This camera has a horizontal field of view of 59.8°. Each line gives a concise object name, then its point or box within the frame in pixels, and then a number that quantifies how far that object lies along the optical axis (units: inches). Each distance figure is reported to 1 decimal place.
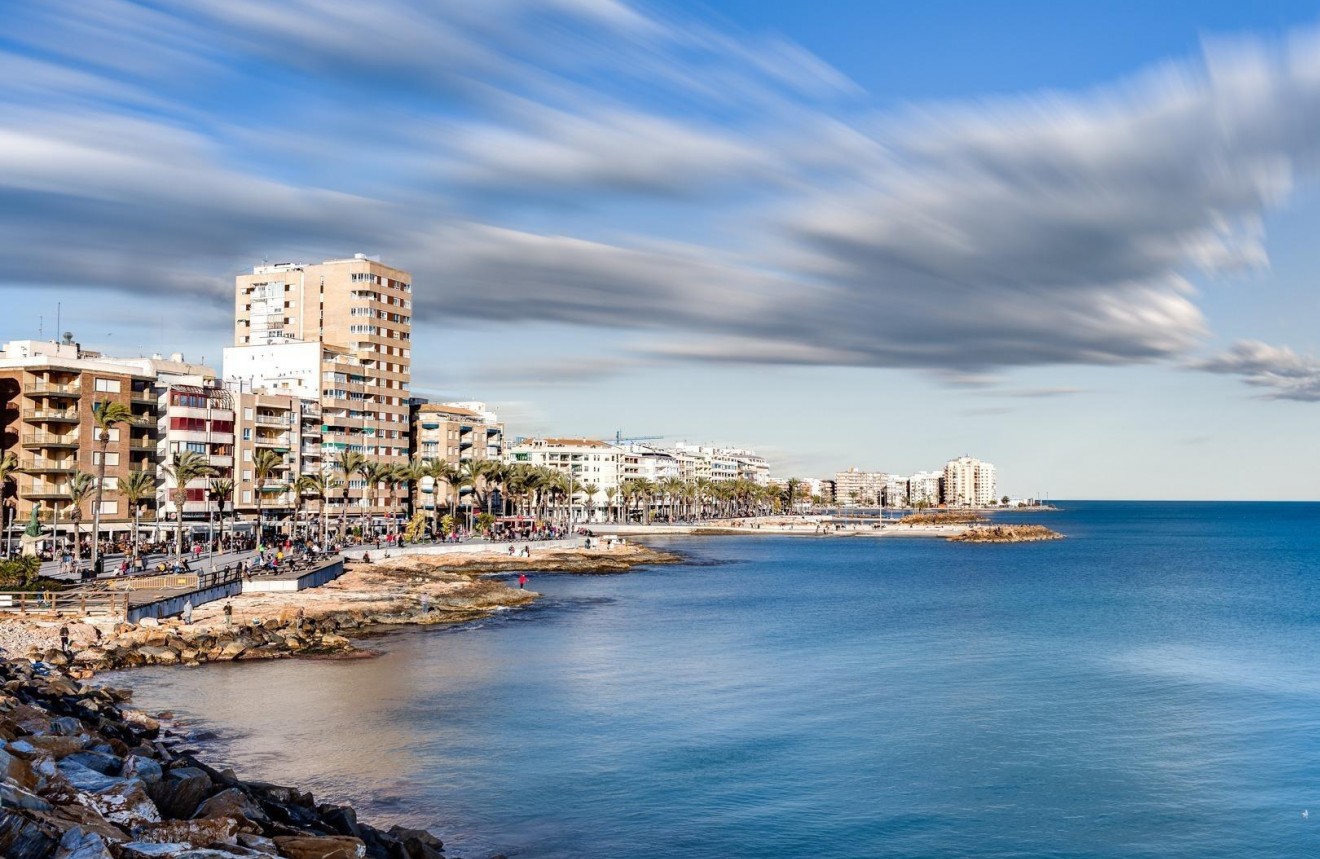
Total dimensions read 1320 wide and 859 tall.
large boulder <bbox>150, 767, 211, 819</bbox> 789.2
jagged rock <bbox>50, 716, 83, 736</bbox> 1009.5
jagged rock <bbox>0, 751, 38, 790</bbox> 715.4
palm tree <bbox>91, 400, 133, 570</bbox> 2802.7
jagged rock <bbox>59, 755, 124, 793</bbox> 791.1
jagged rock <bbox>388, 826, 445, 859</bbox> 872.3
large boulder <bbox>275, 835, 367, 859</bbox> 710.5
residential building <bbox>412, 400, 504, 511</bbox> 6215.6
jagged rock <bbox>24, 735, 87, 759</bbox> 875.4
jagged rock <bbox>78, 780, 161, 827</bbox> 714.8
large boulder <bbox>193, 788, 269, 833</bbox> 743.7
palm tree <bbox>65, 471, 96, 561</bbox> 2984.3
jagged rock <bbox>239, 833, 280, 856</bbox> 690.8
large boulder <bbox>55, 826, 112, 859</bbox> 571.5
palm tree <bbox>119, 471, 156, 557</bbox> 3238.2
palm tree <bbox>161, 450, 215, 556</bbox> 3341.5
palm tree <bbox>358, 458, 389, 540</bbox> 4840.1
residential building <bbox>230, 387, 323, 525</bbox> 4574.3
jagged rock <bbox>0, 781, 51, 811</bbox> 631.8
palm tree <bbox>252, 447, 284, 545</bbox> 4057.6
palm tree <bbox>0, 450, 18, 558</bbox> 3432.6
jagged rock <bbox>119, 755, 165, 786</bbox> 860.6
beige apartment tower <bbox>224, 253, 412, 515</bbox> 5374.0
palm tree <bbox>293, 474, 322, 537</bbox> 4276.3
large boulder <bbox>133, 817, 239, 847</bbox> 671.8
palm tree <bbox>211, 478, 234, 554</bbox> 3641.7
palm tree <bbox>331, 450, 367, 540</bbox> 4402.1
